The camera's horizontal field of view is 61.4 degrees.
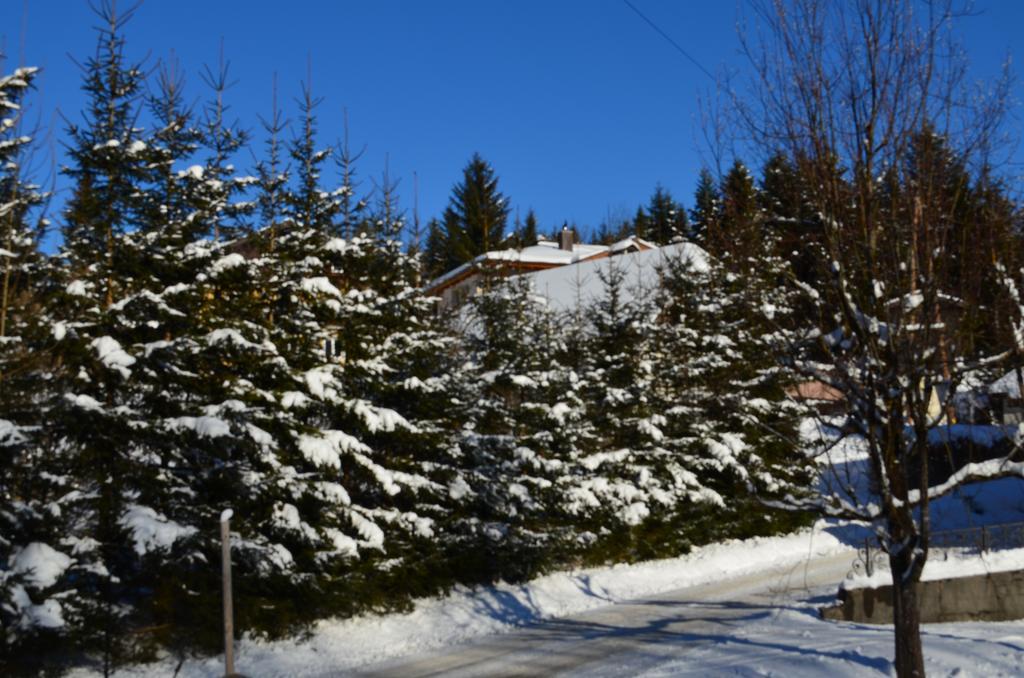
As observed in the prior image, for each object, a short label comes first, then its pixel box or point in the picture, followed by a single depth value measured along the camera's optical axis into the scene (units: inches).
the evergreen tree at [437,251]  880.3
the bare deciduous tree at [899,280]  295.3
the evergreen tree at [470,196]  2271.2
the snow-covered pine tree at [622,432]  801.6
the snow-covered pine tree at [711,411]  880.3
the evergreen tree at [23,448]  364.8
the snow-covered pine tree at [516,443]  671.1
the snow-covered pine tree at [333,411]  512.7
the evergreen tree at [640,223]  2778.1
